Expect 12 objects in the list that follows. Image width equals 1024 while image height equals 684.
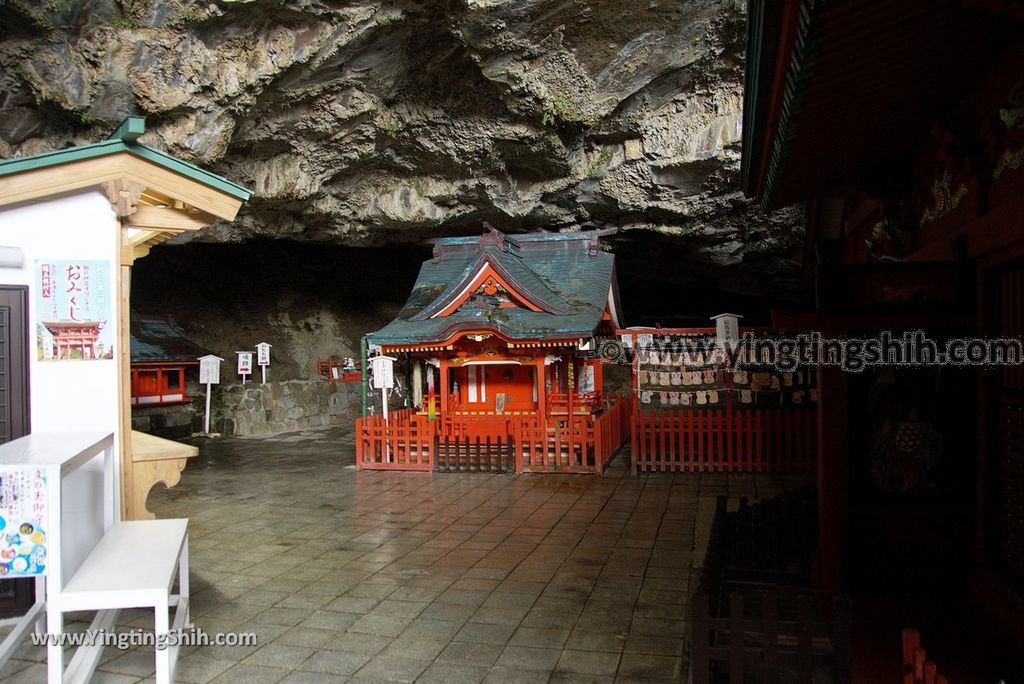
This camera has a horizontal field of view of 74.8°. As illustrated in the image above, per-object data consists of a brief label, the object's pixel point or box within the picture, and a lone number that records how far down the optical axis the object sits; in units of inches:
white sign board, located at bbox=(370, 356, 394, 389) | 557.6
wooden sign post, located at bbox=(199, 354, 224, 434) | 722.2
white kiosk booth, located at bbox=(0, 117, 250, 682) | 197.2
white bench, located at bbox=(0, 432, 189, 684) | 137.9
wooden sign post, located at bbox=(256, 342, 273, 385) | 817.5
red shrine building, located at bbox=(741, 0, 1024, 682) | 154.5
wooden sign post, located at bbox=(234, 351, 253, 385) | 798.5
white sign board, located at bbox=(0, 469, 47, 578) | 137.5
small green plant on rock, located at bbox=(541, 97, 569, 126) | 567.8
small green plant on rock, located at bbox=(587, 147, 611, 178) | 637.3
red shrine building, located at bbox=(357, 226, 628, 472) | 489.4
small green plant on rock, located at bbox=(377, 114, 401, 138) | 580.7
